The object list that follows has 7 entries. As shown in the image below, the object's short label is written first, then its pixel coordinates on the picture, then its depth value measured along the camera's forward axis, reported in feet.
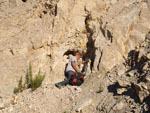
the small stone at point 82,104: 15.18
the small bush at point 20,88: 18.25
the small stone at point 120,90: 14.96
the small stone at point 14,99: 17.22
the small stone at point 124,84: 15.01
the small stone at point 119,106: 13.80
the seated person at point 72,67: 19.19
